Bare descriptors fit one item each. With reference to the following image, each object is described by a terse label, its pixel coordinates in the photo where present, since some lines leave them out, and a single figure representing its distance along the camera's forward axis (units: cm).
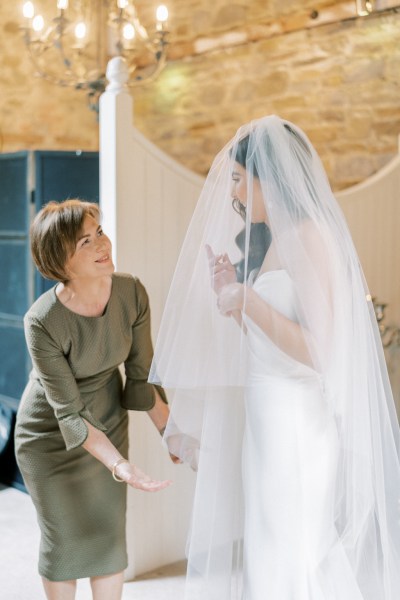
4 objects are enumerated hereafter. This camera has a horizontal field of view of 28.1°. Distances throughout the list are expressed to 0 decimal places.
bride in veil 206
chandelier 461
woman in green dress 231
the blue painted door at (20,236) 406
